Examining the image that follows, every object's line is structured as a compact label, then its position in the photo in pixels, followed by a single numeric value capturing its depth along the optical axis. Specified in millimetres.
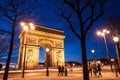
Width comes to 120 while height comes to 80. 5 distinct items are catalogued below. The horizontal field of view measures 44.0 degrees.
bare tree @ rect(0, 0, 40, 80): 11548
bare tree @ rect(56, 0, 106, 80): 10492
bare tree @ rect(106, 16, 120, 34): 24612
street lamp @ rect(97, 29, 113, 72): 22938
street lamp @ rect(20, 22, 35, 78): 15233
